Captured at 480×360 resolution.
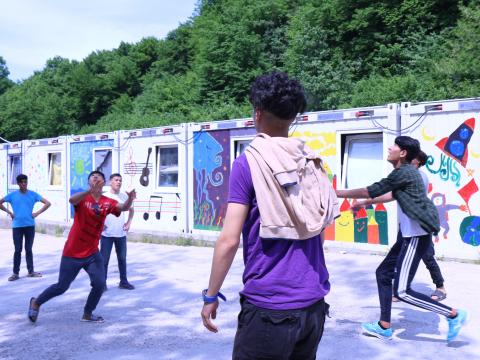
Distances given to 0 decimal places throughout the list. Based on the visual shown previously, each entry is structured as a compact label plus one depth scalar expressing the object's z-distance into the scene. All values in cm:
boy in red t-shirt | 639
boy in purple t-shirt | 252
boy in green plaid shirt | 528
